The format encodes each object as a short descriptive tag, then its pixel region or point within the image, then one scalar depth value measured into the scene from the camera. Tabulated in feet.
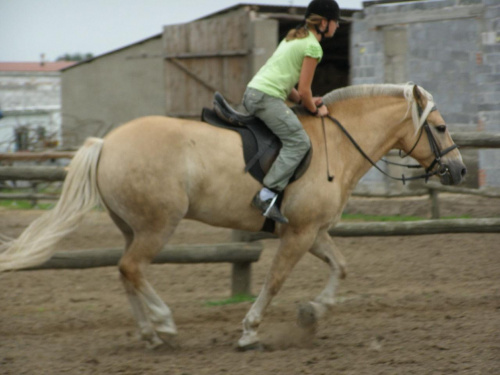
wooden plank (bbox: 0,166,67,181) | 37.17
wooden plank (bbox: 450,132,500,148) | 44.00
